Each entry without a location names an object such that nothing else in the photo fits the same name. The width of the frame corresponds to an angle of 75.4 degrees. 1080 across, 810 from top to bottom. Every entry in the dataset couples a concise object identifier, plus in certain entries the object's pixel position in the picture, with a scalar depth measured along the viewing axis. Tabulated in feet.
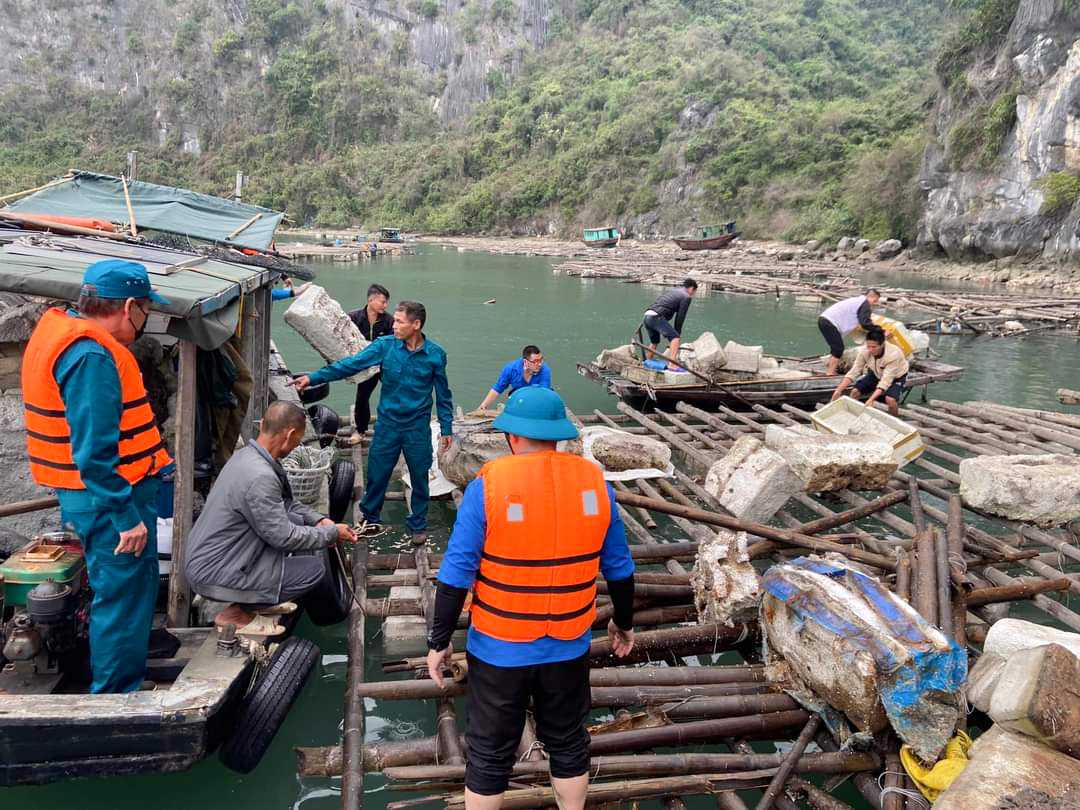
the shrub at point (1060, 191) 91.61
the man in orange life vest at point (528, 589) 8.56
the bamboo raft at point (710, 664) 10.55
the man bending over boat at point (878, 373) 29.30
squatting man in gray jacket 11.62
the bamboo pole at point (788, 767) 10.13
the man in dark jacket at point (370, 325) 27.14
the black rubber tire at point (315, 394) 27.61
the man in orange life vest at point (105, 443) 10.17
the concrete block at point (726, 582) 13.65
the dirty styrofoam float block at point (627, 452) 22.50
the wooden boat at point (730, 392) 33.78
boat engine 10.96
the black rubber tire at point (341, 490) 20.21
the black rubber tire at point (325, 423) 25.23
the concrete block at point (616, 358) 37.73
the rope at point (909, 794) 10.24
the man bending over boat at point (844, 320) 30.83
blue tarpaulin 10.46
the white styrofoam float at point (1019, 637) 12.34
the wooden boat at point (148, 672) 9.99
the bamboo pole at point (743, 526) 16.60
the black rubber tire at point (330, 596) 14.07
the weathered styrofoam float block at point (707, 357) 35.45
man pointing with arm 18.38
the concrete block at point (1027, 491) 20.49
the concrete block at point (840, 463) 21.98
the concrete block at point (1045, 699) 9.79
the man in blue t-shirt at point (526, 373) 23.47
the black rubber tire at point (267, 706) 11.05
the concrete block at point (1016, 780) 8.77
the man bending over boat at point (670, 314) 36.61
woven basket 18.34
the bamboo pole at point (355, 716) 10.38
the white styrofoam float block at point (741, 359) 36.32
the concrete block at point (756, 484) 19.62
